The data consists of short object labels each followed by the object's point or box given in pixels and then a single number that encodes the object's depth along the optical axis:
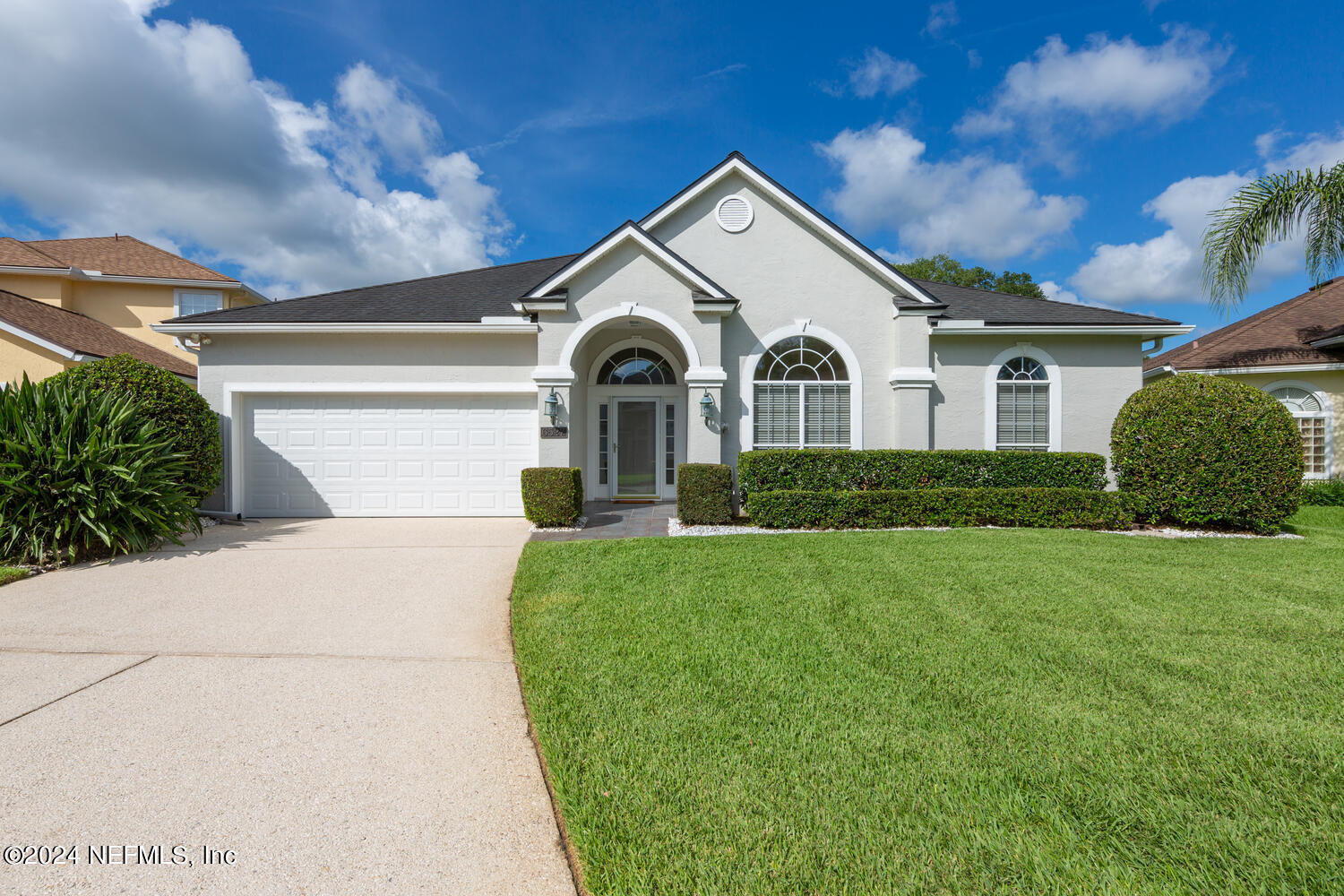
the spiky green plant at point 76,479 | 6.74
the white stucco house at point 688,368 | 10.30
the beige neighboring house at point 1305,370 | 13.10
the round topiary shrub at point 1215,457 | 8.77
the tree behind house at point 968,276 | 38.47
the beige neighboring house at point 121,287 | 16.75
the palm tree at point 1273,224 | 10.75
